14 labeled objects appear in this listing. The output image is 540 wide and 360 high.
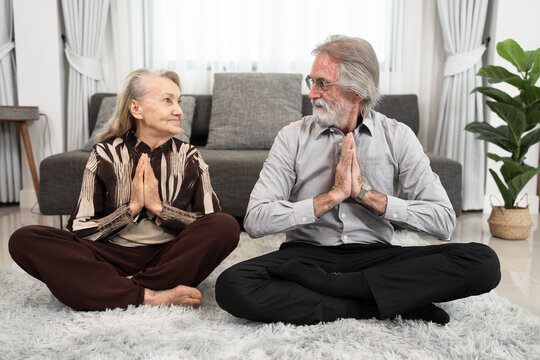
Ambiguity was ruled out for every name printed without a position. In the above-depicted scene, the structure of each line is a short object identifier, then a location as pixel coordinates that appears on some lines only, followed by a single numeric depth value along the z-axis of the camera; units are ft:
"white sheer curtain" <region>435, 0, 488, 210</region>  12.42
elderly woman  5.50
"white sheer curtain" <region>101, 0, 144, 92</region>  13.04
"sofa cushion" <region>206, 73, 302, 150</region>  11.46
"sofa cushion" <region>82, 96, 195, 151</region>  11.57
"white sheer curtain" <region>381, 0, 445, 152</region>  13.07
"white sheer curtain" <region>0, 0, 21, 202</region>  12.74
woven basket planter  9.91
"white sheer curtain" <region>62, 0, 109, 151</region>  12.70
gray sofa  9.58
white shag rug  4.52
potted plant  9.60
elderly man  5.16
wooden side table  11.67
